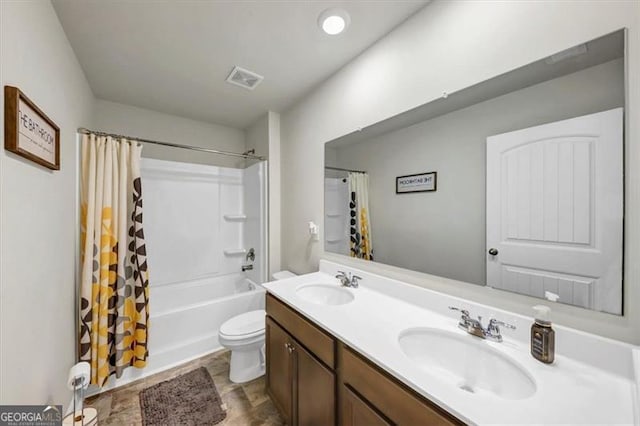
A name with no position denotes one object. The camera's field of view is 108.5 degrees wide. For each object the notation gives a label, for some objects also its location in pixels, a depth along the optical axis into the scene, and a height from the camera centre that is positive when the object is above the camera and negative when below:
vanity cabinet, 0.74 -0.72
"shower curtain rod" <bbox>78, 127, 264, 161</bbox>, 1.69 +0.60
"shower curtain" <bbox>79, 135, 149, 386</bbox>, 1.67 -0.38
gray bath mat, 1.49 -1.35
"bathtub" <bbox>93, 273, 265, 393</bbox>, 2.00 -1.04
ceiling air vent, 1.83 +1.11
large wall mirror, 0.78 +0.13
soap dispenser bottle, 0.77 -0.43
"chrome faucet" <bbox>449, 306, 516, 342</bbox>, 0.92 -0.48
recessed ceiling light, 1.29 +1.11
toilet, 1.76 -1.04
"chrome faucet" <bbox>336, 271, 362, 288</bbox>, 1.57 -0.47
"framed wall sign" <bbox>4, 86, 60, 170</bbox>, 0.82 +0.34
